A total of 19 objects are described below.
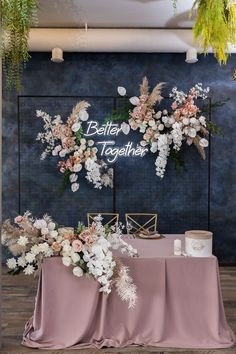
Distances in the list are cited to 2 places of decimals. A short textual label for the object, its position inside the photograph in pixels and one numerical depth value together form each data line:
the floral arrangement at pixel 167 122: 6.30
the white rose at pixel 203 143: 6.41
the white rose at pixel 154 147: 6.48
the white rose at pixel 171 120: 6.34
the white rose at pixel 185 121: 6.25
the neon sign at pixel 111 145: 6.68
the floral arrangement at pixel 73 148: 6.42
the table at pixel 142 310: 3.74
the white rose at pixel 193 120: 6.24
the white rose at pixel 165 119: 6.38
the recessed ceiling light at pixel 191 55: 6.10
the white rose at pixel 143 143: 6.56
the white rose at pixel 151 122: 6.37
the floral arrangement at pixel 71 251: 3.50
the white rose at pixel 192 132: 6.28
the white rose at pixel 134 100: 6.45
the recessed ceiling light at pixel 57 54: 6.11
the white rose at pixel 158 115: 6.40
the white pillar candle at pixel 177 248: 3.91
